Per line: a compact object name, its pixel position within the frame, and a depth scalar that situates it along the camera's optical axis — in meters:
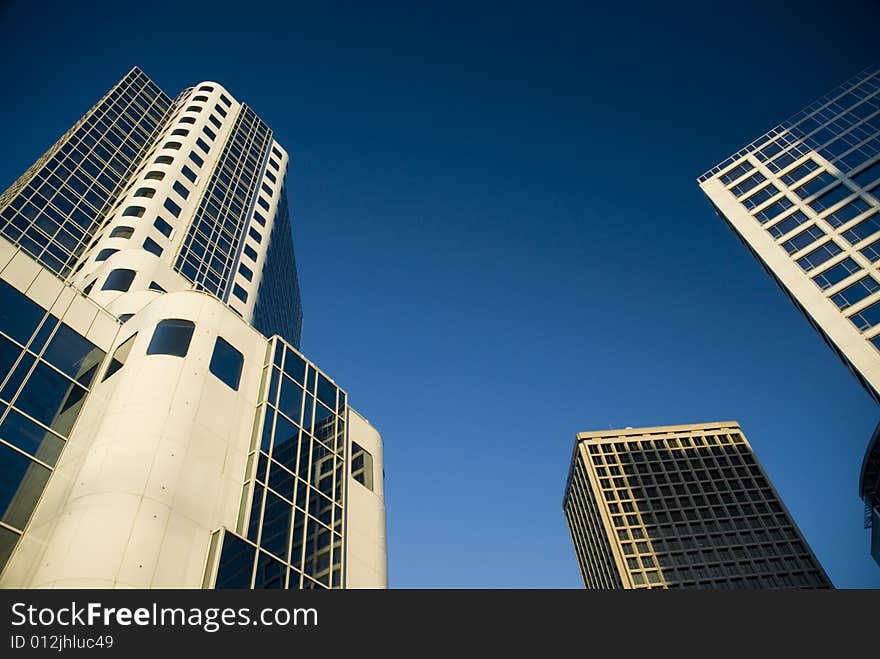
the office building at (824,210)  43.97
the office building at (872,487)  53.59
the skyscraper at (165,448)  16.30
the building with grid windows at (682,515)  74.56
